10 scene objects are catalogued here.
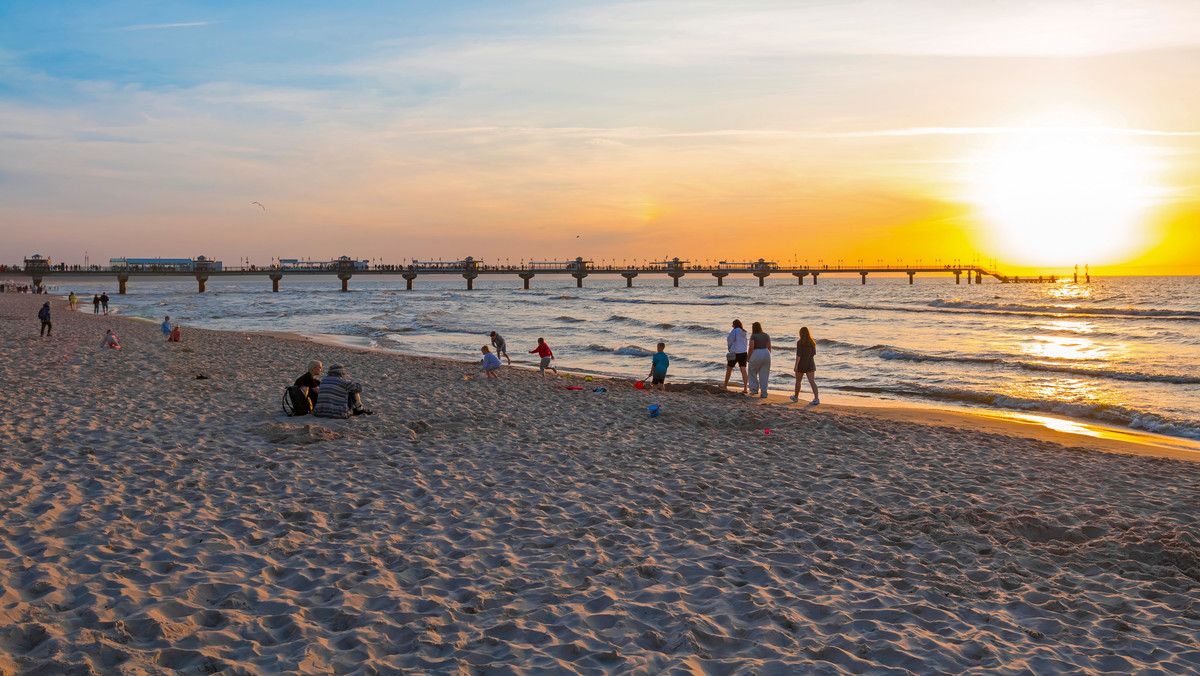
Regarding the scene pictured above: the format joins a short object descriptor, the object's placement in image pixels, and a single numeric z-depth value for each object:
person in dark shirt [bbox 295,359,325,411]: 10.76
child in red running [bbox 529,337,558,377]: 17.69
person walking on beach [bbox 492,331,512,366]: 17.36
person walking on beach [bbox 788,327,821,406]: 14.60
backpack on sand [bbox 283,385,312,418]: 10.33
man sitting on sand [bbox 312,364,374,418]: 10.24
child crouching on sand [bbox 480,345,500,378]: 15.52
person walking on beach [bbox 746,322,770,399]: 14.87
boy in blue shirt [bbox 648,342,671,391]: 15.68
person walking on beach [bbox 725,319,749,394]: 15.36
